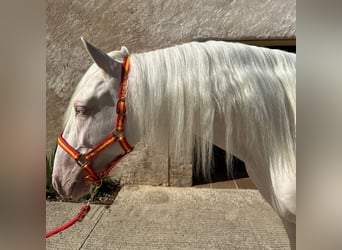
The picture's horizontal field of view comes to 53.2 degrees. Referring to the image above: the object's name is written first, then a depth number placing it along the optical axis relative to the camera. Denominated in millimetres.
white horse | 1283
